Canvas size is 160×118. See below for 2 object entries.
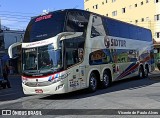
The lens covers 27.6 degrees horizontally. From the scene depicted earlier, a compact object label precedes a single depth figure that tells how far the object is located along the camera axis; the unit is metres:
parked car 21.94
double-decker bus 13.84
